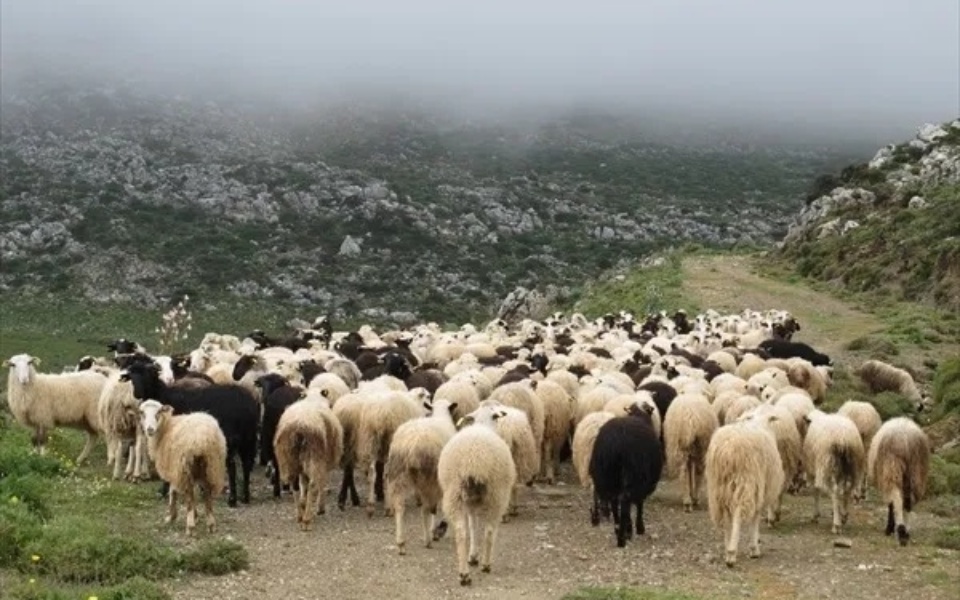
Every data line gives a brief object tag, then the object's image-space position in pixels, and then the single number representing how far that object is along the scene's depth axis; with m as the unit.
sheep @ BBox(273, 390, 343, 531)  13.86
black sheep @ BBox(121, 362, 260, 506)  15.50
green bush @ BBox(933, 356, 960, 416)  23.00
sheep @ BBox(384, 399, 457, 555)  12.90
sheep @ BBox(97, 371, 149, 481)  16.89
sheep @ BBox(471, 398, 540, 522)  14.58
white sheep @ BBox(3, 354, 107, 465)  17.84
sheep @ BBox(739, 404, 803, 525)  14.37
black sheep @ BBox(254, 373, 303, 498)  16.53
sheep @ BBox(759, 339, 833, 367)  26.30
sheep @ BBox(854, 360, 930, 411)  25.48
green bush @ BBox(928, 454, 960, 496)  16.22
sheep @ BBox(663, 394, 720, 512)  15.16
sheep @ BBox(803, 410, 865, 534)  13.81
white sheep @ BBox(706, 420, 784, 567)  12.23
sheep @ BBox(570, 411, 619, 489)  14.76
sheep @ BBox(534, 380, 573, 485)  17.50
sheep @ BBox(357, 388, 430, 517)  14.91
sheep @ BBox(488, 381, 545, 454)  16.50
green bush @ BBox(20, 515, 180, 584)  10.91
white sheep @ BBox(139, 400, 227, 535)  13.17
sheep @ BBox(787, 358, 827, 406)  21.98
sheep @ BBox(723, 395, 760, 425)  16.33
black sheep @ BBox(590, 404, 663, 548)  13.20
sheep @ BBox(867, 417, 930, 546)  13.20
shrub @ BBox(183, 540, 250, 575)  11.55
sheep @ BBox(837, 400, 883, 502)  15.91
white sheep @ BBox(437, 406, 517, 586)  11.73
